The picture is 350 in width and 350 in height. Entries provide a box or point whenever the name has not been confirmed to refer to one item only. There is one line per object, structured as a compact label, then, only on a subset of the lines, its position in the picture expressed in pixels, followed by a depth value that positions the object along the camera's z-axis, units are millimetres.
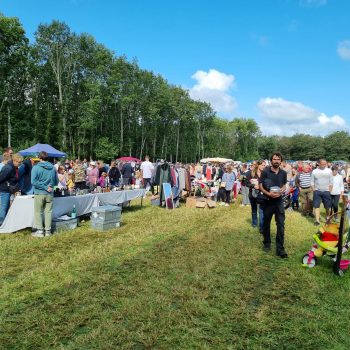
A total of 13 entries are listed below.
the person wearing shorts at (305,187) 11070
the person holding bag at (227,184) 13688
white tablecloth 7465
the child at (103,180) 13582
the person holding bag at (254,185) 8411
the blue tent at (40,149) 19031
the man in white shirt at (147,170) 15445
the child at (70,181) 13038
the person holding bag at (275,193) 6109
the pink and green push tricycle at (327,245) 5371
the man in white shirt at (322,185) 9039
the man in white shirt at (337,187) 9945
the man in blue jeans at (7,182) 7637
